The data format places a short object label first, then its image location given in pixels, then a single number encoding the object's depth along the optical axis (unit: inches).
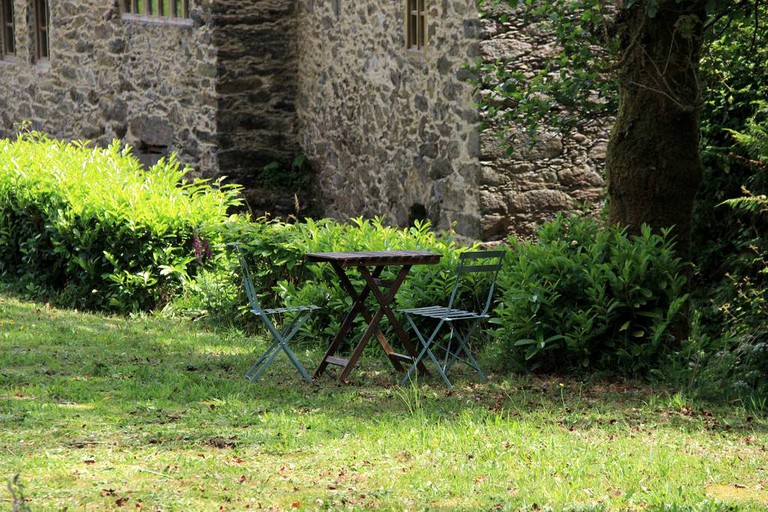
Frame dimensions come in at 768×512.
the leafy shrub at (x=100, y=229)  786.2
